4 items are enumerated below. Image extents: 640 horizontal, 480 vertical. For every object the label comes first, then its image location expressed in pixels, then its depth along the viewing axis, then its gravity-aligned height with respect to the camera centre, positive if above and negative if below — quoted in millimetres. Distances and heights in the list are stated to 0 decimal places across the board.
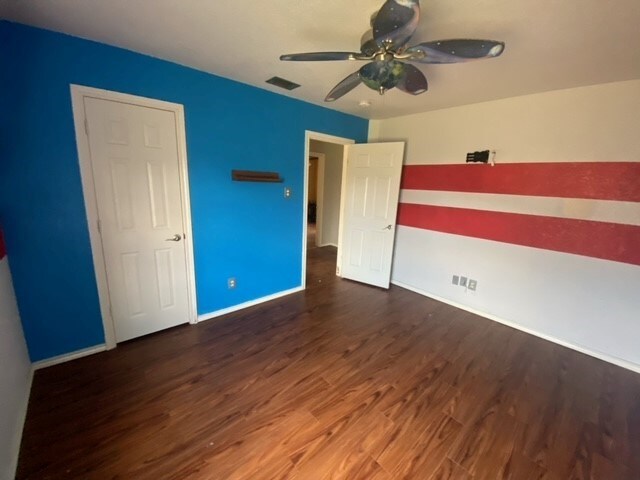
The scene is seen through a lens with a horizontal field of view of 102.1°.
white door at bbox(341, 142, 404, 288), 3316 -271
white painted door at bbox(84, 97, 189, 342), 1896 -243
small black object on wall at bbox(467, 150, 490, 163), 2719 +393
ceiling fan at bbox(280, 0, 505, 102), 1105 +690
